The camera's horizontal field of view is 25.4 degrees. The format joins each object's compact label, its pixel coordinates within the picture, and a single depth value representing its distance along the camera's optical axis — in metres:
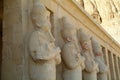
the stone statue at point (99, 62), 5.91
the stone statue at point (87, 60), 5.08
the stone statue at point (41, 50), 3.43
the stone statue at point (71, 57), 4.30
